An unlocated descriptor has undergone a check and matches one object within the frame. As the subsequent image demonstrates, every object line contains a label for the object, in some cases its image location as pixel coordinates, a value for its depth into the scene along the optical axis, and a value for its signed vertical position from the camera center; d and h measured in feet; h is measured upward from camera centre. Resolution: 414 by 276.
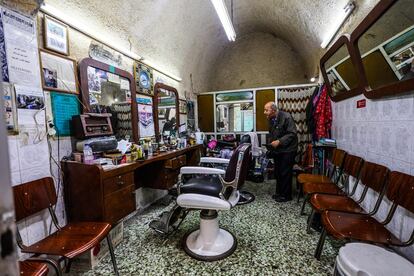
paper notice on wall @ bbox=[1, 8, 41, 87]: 4.77 +2.02
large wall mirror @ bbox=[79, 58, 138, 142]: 6.95 +1.31
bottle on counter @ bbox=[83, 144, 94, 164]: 6.04 -0.76
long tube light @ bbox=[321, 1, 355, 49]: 7.26 +3.94
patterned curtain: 13.29 +1.18
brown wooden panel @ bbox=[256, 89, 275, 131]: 14.34 +1.41
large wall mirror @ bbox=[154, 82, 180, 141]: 11.05 +0.95
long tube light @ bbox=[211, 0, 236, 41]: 7.92 +4.68
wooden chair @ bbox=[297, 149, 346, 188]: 8.37 -2.30
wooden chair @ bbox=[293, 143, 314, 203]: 11.18 -2.39
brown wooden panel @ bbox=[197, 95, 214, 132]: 16.06 +1.04
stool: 3.41 -2.46
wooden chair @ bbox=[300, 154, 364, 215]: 7.00 -2.40
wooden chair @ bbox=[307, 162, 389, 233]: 5.58 -2.40
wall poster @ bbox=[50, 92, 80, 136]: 5.97 +0.60
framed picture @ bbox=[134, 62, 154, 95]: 9.46 +2.36
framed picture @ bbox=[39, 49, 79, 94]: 5.66 +1.68
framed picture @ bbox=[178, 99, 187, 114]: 13.56 +1.33
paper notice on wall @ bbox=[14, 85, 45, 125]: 5.04 +0.66
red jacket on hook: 10.62 +0.33
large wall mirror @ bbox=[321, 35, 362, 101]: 7.54 +2.17
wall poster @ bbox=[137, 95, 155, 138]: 9.81 +0.52
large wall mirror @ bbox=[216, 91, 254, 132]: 15.08 +0.98
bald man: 9.96 -1.21
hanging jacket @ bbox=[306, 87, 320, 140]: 11.43 +0.48
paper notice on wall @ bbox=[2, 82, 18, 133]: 4.77 +0.56
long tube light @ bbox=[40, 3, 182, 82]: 5.66 +3.23
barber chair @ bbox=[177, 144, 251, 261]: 5.62 -2.07
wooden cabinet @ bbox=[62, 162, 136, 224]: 5.65 -1.86
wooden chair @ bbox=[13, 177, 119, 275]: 4.27 -2.42
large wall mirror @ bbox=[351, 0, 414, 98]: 4.62 +1.92
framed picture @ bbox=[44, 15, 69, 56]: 5.65 +2.68
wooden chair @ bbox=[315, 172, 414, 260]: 4.43 -2.45
